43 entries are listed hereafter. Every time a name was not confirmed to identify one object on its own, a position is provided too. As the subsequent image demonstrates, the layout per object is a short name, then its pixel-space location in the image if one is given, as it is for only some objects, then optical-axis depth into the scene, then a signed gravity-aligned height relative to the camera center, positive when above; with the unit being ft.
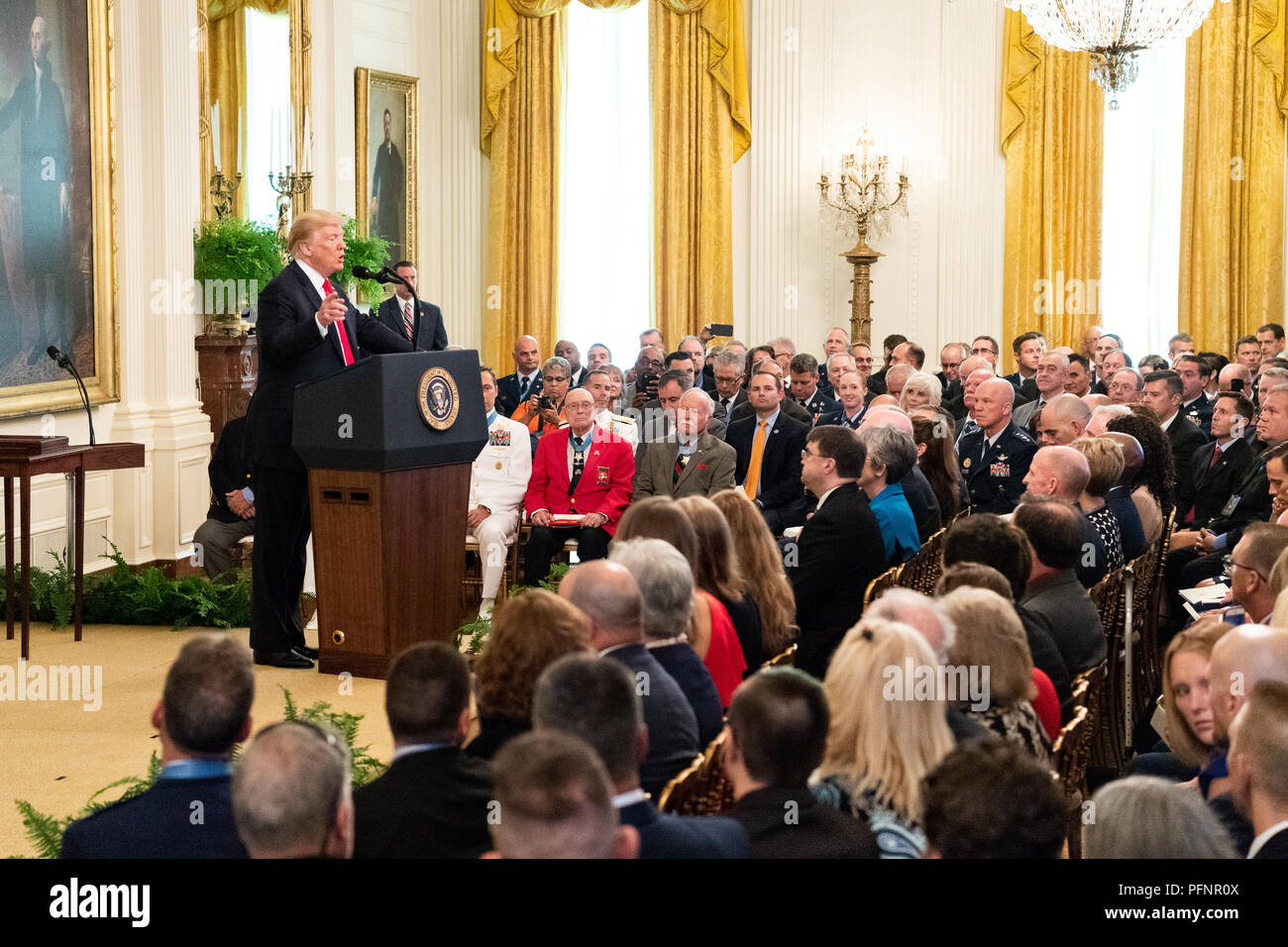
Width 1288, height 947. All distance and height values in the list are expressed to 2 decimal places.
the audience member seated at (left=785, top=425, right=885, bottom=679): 16.92 -1.86
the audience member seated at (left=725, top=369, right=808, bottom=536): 25.71 -0.87
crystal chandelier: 31.89 +8.54
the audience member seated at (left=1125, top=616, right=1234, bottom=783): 10.91 -2.21
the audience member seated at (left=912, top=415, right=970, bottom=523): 22.70 -0.92
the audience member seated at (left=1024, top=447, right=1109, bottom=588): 17.38 -0.92
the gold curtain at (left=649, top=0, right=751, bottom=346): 45.32 +8.26
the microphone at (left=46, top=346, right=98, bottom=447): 21.53 +0.79
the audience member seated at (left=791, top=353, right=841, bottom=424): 32.71 +0.47
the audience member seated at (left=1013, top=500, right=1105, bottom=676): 14.01 -1.81
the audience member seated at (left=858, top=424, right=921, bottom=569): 19.01 -1.05
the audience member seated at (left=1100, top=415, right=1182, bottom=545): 20.98 -0.84
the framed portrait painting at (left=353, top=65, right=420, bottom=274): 42.01 +7.88
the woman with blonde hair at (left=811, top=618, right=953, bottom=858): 8.77 -2.08
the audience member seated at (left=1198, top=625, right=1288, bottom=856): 9.76 -1.82
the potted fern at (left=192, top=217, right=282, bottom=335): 31.32 +3.14
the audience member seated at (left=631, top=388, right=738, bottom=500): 25.36 -0.94
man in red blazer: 26.55 -1.32
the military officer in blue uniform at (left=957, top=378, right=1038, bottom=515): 24.80 -0.86
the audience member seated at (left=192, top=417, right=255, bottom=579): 26.66 -1.79
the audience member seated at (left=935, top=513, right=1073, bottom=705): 13.25 -1.39
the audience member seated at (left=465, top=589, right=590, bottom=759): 10.21 -1.80
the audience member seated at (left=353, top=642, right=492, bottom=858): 8.73 -2.30
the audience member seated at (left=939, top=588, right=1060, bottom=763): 10.64 -1.90
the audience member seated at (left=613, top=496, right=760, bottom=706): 13.33 -1.89
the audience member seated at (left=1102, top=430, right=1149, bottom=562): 18.84 -1.32
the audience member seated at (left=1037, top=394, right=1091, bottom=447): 22.21 -0.20
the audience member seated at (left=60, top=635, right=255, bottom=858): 8.39 -2.21
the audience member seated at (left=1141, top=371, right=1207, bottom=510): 27.73 -0.33
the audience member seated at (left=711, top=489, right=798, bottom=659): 15.14 -1.71
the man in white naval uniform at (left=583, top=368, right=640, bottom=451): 27.86 -0.11
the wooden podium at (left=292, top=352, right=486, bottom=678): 17.61 -1.12
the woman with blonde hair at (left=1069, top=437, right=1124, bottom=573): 18.22 -0.92
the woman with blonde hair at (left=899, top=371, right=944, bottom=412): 27.43 +0.30
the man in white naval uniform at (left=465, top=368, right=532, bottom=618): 26.68 -1.34
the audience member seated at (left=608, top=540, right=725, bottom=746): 11.75 -1.77
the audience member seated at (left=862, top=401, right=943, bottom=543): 20.24 -1.24
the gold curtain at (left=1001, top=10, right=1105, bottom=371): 43.60 +6.77
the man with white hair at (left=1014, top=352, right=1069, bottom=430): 30.14 +0.67
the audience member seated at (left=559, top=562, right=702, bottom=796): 10.62 -1.90
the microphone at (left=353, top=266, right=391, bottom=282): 17.75 +1.70
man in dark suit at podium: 18.34 +0.30
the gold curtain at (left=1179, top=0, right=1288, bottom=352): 42.29 +6.78
